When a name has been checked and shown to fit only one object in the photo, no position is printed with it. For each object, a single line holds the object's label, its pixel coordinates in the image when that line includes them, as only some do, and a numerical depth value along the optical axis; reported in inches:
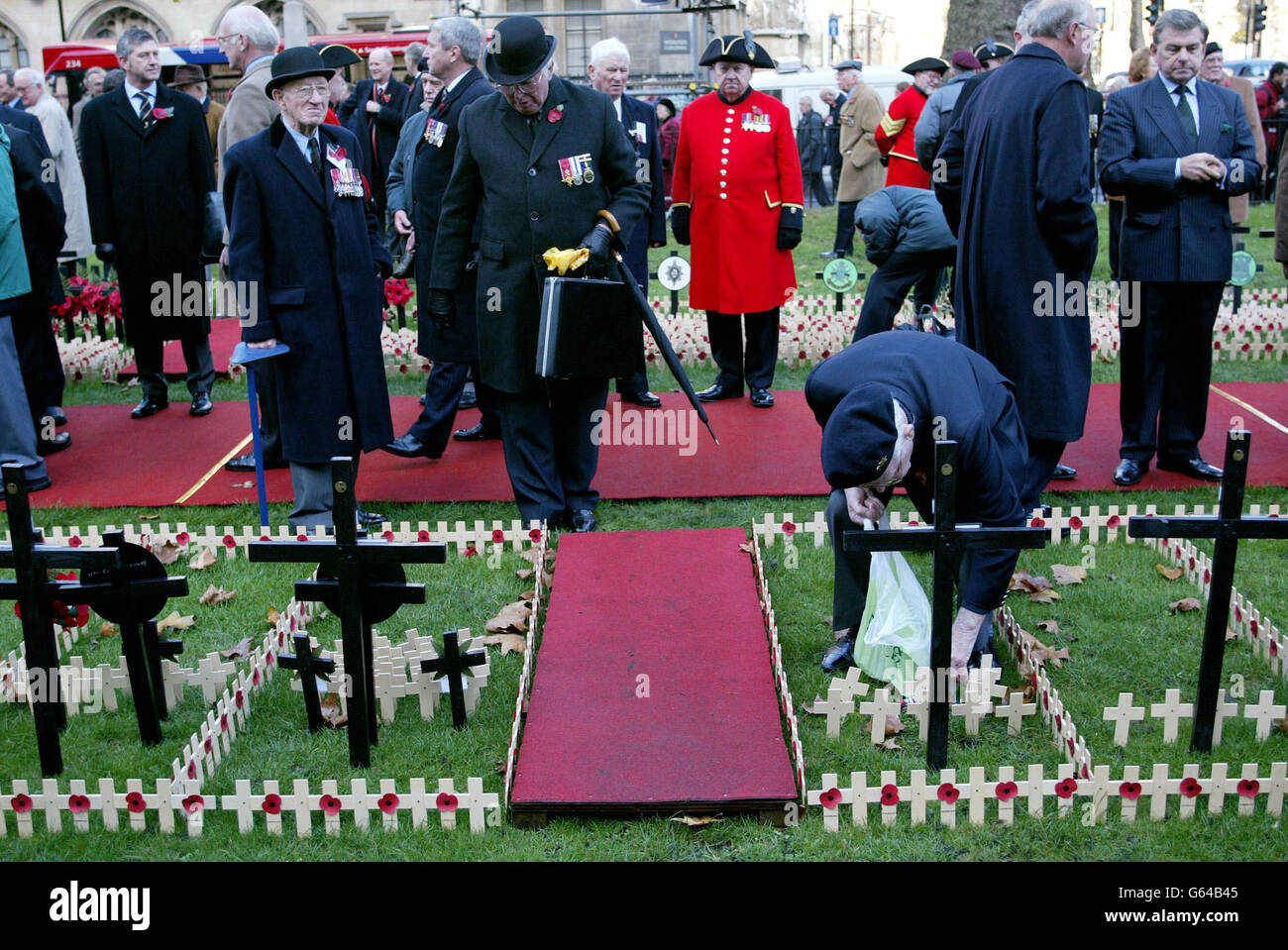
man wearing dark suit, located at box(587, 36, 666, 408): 337.4
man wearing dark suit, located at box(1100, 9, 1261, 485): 260.4
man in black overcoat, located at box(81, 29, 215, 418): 326.3
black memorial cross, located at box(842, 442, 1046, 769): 153.5
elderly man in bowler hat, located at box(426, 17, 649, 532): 238.7
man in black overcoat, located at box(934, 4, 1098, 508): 216.8
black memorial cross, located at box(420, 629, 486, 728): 175.0
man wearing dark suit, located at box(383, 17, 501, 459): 280.5
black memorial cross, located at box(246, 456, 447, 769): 157.4
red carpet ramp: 157.9
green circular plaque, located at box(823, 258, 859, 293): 433.1
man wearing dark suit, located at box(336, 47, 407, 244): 505.0
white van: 1092.5
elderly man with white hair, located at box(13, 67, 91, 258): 396.5
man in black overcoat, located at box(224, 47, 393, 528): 230.7
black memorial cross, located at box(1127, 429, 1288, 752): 154.8
